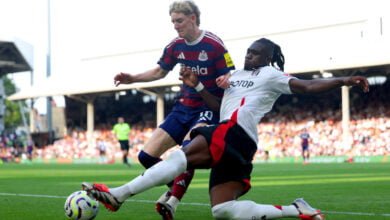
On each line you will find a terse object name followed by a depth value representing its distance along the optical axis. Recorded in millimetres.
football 6316
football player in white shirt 6004
